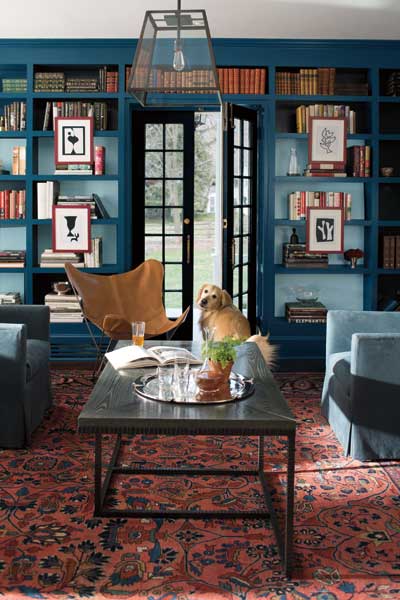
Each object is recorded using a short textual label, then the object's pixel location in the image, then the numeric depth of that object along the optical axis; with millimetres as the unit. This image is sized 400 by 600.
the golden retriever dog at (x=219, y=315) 5383
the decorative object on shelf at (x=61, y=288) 6336
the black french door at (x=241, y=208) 6324
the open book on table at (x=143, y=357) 3650
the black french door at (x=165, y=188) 6797
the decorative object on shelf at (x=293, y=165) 6441
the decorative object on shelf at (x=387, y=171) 6363
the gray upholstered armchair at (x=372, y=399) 3848
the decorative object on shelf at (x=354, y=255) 6461
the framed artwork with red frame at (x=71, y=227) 6270
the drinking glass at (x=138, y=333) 3848
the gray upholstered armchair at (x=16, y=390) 3984
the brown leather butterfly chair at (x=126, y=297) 5684
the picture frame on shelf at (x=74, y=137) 6227
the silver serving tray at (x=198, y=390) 3035
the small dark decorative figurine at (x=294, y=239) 6547
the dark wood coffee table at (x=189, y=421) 2779
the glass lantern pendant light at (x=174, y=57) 3365
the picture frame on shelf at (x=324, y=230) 6355
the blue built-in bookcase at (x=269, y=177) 6180
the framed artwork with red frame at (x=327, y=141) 6277
